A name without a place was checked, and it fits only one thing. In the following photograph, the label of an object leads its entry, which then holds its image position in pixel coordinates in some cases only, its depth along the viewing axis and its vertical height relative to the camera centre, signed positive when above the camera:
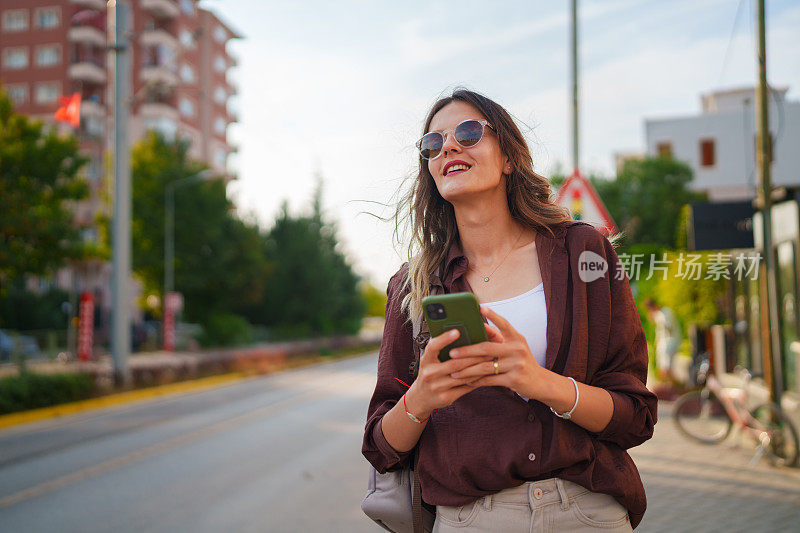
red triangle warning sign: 7.99 +0.89
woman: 1.84 -0.24
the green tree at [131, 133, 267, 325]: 35.56 +2.29
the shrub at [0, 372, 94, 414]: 13.66 -2.00
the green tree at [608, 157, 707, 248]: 42.12 +4.83
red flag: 18.59 +4.33
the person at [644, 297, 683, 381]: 13.30 -0.94
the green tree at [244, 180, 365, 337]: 43.66 +0.28
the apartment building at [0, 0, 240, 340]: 50.69 +15.39
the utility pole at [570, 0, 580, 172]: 11.71 +3.44
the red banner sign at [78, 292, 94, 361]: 22.69 -1.25
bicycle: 7.83 -1.62
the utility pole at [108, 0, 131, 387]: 17.38 +2.48
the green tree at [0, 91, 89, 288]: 19.44 +2.42
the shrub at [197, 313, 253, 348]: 34.41 -2.10
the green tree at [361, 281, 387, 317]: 104.75 -1.95
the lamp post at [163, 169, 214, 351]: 31.45 +1.71
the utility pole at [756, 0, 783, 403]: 7.91 +0.16
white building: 39.06 +8.23
